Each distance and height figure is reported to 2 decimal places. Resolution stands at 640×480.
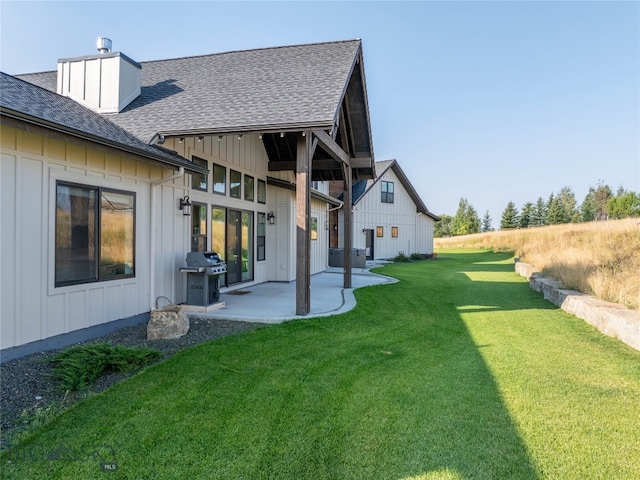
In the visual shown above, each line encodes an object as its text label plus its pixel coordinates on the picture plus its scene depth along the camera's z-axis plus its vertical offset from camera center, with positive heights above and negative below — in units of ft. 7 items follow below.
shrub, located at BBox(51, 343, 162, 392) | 11.94 -4.19
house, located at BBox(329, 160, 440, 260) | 69.72 +4.89
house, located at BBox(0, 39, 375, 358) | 14.38 +3.87
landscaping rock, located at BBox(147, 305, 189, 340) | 17.12 -3.88
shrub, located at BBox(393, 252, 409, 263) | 70.90 -3.16
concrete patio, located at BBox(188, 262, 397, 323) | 21.24 -4.11
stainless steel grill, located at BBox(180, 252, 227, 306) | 22.24 -2.04
